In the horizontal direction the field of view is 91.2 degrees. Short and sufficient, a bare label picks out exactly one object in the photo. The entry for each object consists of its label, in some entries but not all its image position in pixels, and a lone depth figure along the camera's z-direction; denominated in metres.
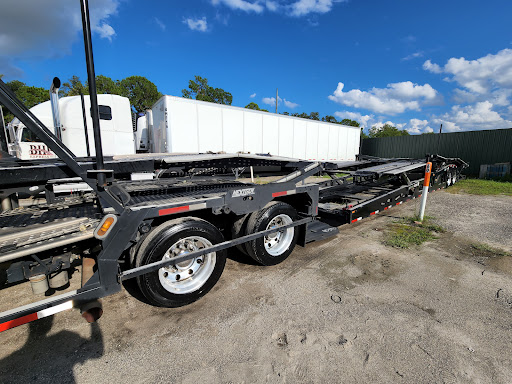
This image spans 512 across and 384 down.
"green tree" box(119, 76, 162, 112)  36.78
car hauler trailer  2.21
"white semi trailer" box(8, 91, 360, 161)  7.89
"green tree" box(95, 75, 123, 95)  31.17
